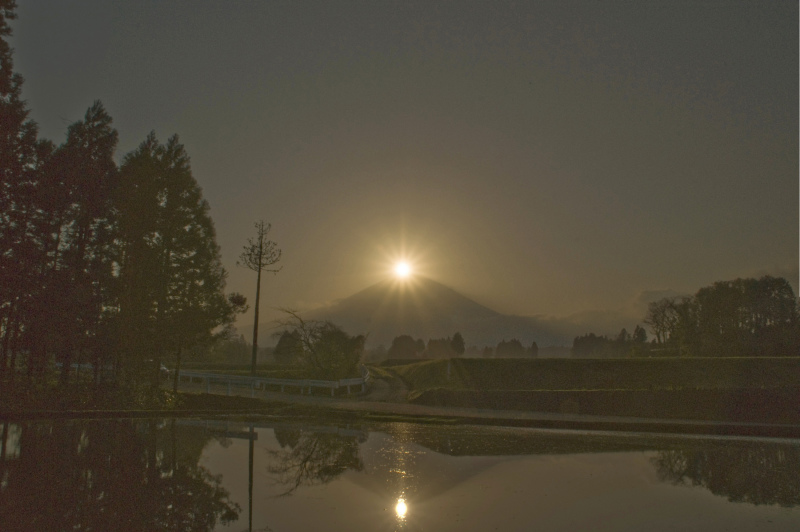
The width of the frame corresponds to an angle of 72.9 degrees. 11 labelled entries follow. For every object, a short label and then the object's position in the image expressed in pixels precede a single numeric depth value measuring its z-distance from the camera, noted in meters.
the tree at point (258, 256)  41.94
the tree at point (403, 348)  119.43
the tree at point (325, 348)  37.69
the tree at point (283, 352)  56.11
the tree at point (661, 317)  73.81
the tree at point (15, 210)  25.75
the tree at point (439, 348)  120.15
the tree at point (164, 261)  28.94
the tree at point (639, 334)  104.81
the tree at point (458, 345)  114.26
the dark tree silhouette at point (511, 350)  178.84
